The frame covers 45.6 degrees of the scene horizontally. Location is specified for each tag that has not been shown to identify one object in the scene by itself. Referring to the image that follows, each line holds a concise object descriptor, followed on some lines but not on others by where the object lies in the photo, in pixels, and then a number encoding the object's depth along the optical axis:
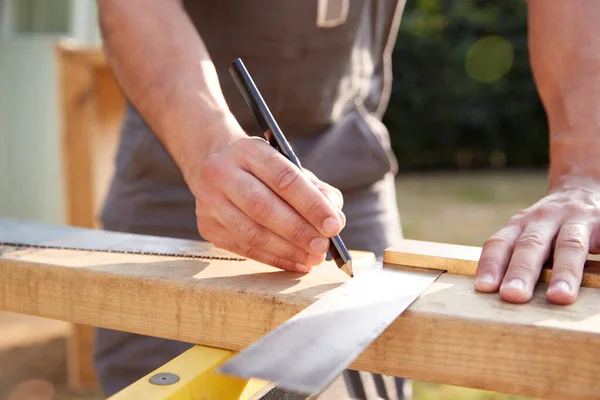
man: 1.09
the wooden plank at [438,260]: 1.09
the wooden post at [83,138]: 3.54
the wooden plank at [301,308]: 0.85
